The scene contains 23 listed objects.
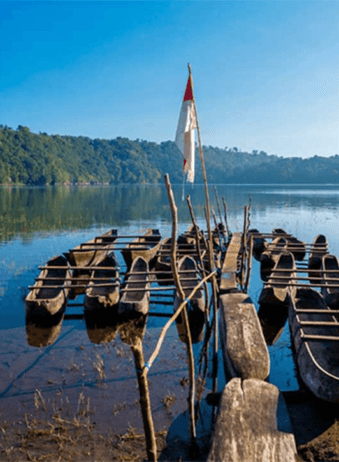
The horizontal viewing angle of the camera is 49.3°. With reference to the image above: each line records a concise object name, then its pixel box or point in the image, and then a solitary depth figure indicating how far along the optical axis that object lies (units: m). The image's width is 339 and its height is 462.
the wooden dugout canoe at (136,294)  10.41
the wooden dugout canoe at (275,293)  11.56
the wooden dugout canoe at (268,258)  17.92
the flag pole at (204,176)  8.05
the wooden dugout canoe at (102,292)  10.81
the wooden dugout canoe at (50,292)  10.45
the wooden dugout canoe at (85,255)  16.17
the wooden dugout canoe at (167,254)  15.13
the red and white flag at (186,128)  7.50
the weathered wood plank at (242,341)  6.93
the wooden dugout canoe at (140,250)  16.77
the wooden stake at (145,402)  4.07
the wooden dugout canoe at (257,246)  22.00
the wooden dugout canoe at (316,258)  17.70
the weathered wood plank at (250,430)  4.90
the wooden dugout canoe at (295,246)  18.30
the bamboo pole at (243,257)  13.21
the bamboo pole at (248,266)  11.91
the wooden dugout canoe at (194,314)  10.41
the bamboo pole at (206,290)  9.22
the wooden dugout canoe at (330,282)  11.55
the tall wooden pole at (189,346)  4.96
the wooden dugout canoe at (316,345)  6.19
